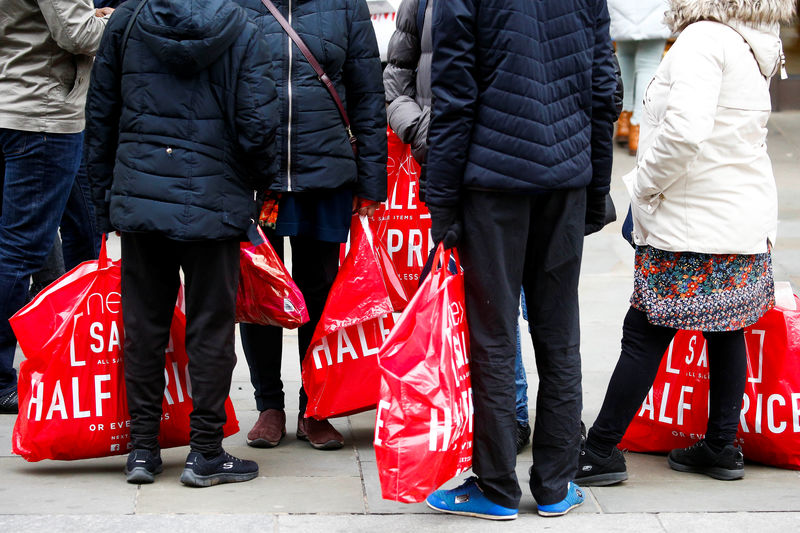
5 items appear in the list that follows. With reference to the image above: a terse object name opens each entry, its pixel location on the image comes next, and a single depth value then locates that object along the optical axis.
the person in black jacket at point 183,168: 7.22
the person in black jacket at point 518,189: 6.61
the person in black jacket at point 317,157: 8.10
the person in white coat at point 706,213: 7.19
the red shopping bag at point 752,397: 8.08
